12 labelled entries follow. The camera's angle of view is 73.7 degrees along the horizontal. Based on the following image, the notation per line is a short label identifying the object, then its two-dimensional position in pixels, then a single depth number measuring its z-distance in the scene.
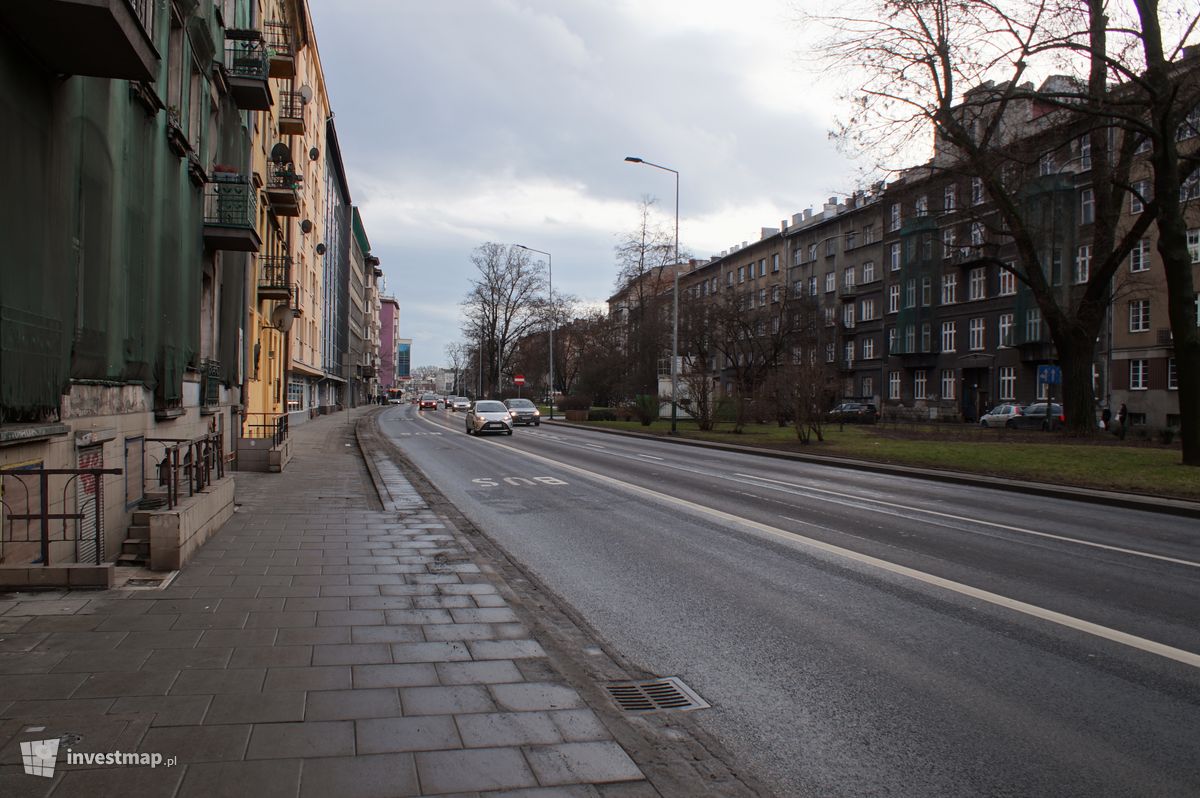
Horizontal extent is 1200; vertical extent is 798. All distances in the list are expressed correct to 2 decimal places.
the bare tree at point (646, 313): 50.09
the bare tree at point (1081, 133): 16.77
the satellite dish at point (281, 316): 21.53
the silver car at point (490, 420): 33.66
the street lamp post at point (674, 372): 33.16
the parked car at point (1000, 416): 38.94
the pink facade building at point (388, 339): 150.99
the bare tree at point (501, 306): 69.06
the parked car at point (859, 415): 47.75
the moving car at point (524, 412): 43.80
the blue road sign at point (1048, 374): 30.84
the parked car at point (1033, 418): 36.56
